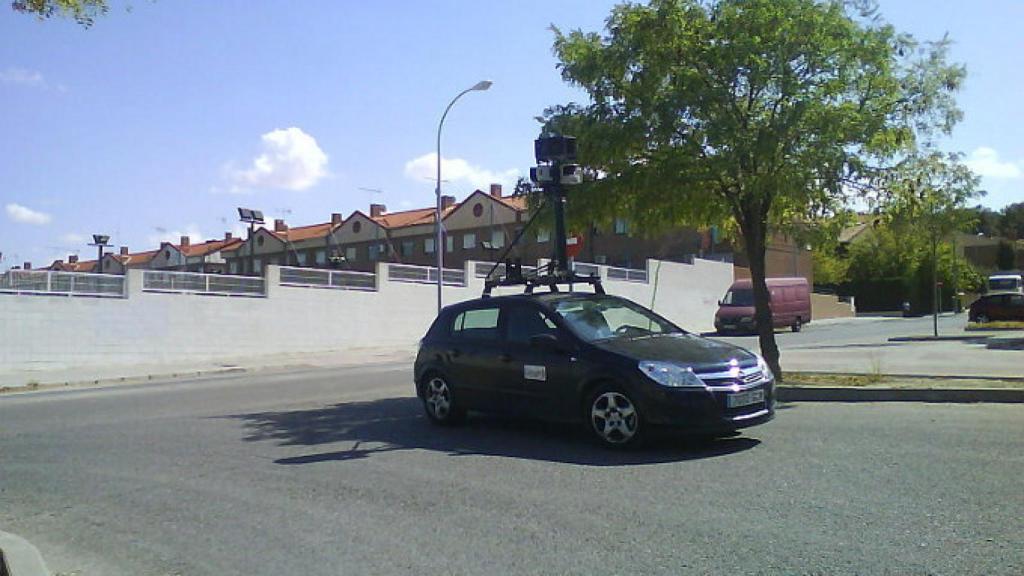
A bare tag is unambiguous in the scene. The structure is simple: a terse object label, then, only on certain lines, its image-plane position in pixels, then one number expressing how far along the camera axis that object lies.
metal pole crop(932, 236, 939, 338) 29.23
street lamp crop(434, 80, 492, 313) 30.19
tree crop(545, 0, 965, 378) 11.59
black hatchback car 7.89
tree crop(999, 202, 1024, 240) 99.12
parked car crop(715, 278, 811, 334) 36.94
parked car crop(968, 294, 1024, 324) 39.47
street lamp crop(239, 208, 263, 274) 50.22
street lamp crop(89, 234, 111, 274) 43.66
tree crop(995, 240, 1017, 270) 86.50
